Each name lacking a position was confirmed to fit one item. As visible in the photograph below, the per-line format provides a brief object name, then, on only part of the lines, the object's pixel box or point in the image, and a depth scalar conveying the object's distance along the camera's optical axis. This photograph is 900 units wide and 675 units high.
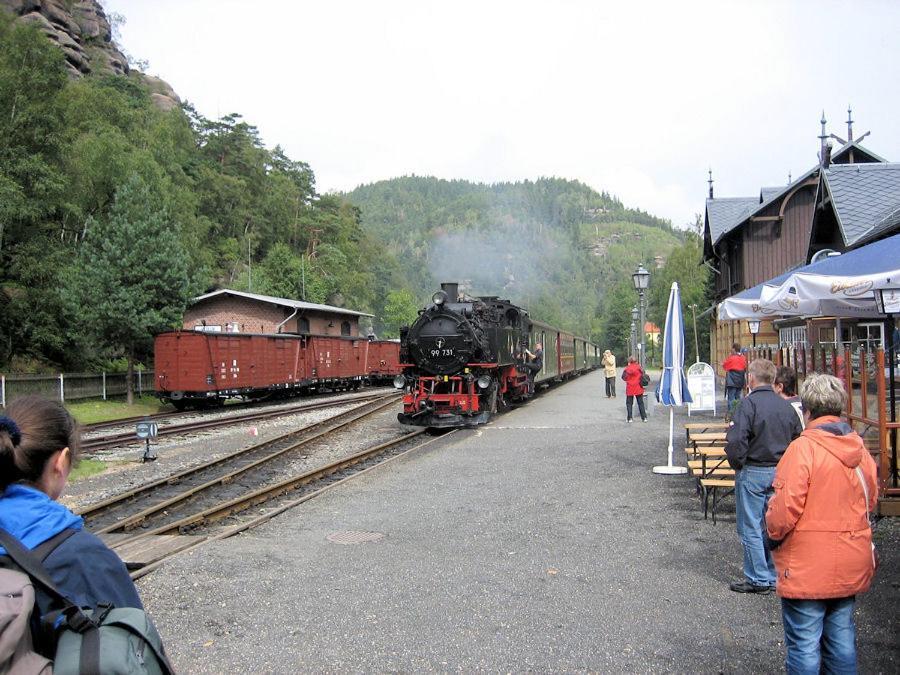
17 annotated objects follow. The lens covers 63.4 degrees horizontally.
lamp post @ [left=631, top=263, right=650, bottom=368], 18.02
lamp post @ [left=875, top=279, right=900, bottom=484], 6.47
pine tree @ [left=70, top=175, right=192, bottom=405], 25.81
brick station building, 40.34
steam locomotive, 16.52
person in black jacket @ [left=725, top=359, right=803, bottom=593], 5.23
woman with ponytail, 1.96
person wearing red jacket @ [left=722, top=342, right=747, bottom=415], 15.82
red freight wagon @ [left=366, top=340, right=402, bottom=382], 38.87
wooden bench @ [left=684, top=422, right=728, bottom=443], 10.70
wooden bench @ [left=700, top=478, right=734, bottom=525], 7.71
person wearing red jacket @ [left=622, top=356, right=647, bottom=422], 16.61
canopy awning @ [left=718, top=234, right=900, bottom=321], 6.59
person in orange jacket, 3.38
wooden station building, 13.23
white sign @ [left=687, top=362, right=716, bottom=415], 17.83
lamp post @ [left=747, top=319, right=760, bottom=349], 14.93
